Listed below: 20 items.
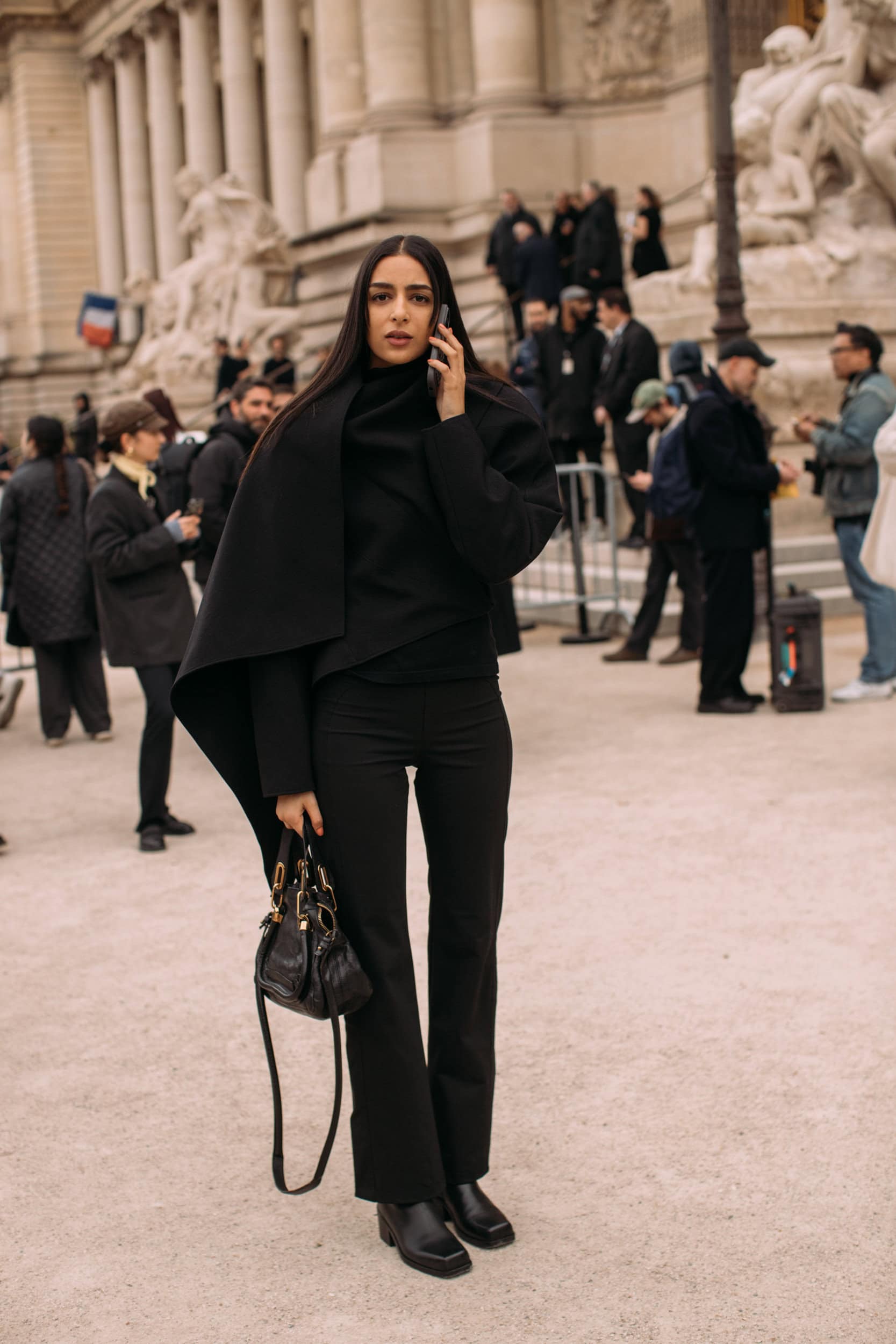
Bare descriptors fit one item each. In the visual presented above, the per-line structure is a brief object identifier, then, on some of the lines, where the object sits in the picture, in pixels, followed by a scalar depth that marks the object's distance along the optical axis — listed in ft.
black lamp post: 38.14
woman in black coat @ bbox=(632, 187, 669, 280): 57.16
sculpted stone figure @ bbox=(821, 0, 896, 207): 50.26
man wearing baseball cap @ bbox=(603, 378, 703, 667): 36.22
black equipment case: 31.40
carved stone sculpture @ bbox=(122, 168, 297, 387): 94.63
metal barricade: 41.96
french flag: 115.34
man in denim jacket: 32.58
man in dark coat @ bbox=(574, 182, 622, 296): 57.77
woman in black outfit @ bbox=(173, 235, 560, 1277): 11.18
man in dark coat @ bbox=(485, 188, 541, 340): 64.23
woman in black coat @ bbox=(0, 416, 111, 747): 32.58
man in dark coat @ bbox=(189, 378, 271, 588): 28.43
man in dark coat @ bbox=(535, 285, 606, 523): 48.52
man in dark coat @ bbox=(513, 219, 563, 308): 59.82
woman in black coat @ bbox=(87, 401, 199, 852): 24.93
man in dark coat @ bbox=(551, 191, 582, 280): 62.18
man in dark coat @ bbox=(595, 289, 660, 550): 45.96
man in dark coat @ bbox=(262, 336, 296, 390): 68.33
